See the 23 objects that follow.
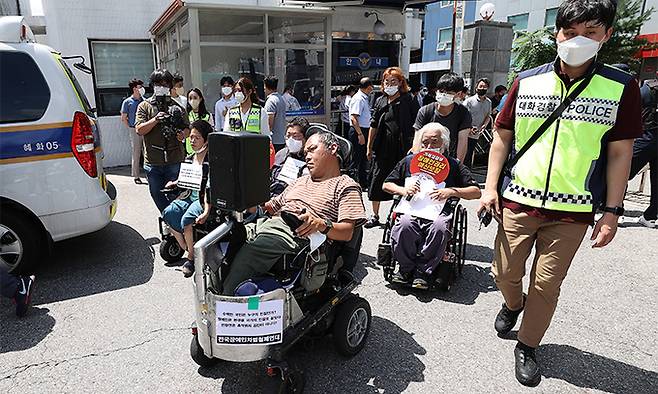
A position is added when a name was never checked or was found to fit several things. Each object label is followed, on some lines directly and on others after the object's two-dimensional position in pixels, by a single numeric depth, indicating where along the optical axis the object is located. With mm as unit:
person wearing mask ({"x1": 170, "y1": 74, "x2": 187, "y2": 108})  7599
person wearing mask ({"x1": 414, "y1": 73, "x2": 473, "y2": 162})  4539
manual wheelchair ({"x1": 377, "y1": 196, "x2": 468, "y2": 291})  3732
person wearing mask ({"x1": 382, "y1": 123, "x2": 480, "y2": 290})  3643
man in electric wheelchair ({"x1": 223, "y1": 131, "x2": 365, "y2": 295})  2400
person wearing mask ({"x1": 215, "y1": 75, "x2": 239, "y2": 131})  7426
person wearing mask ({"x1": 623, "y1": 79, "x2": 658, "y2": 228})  5617
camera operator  4773
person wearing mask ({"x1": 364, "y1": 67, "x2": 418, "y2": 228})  5016
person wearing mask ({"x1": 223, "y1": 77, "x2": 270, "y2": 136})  5281
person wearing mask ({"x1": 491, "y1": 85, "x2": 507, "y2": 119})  9953
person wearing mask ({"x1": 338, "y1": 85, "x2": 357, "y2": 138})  9697
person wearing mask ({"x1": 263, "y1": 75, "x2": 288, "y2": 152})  6531
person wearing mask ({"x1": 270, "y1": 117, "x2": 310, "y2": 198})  3922
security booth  8242
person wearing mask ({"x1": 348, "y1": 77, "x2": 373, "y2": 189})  7156
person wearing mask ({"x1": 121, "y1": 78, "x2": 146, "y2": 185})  8164
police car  3590
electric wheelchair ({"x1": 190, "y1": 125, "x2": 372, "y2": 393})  2119
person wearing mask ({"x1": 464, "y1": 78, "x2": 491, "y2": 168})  8234
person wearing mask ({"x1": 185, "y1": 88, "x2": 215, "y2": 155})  6855
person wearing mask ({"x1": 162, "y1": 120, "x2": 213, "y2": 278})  3947
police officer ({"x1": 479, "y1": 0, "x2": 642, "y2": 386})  2291
